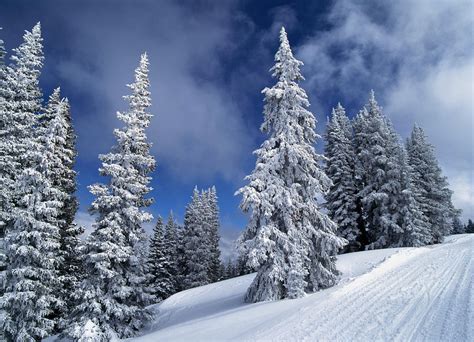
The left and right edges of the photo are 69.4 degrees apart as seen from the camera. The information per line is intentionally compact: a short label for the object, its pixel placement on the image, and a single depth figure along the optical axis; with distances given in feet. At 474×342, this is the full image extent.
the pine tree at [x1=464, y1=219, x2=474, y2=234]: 325.64
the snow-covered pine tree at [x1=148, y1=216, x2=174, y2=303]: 139.64
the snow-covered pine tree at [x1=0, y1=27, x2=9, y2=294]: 55.42
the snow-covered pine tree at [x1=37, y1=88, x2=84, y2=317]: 63.36
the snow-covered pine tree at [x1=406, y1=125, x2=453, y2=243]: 126.21
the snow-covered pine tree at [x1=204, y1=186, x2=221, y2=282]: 146.61
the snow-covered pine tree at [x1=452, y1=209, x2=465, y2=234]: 236.32
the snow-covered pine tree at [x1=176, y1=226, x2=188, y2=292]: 142.27
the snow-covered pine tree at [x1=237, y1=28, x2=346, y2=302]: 50.67
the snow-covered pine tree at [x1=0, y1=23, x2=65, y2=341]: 53.78
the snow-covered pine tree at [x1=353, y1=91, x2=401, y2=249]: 106.93
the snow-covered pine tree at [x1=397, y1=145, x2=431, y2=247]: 103.09
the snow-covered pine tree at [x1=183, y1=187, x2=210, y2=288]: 134.10
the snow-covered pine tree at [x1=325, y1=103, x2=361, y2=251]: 109.50
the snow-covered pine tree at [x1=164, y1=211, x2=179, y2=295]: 146.55
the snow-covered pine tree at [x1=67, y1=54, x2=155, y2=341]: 53.62
